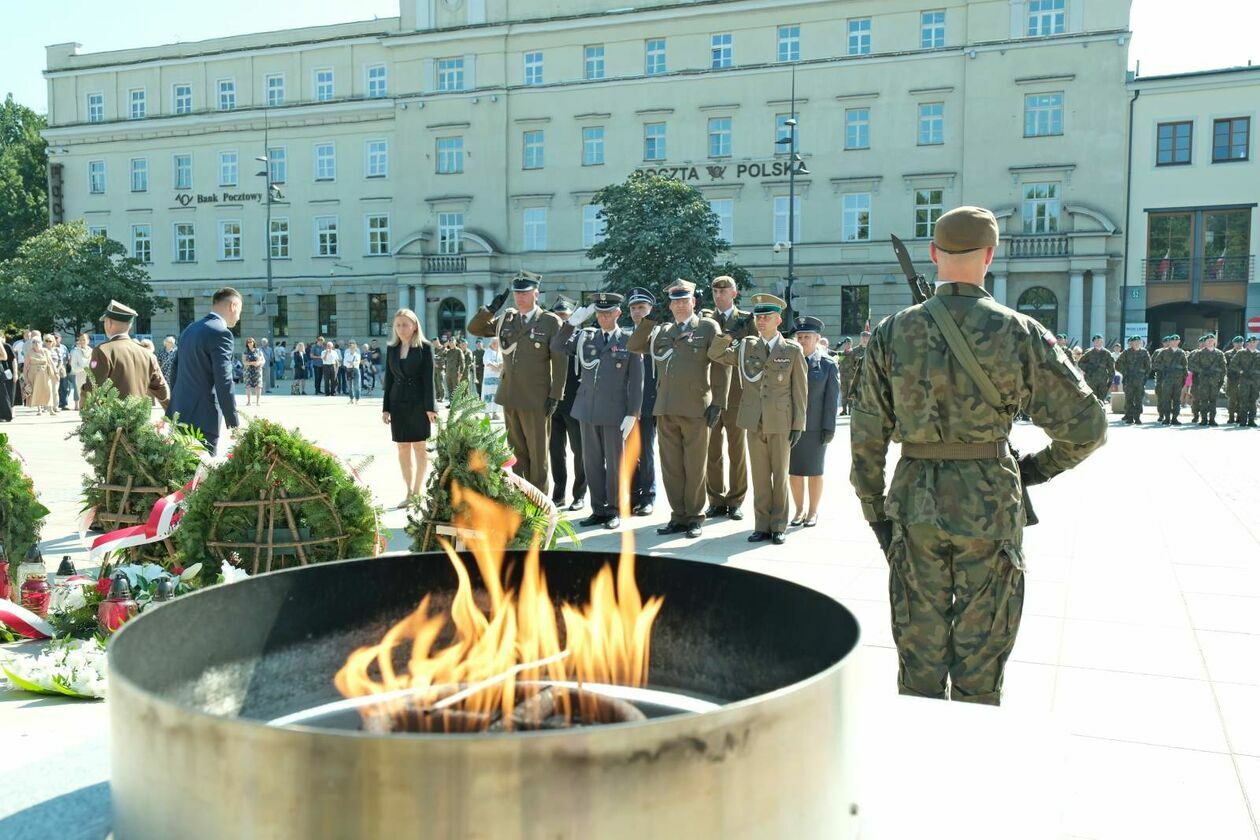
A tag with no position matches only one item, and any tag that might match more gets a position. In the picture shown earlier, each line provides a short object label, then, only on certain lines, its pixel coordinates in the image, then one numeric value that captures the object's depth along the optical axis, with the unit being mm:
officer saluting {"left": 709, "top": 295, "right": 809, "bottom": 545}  8438
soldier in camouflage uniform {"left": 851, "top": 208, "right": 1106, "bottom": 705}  3521
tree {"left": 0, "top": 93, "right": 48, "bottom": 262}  61688
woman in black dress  9844
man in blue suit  7762
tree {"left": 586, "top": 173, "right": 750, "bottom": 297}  40844
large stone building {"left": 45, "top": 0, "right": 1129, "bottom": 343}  41312
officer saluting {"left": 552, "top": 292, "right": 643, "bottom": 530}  9375
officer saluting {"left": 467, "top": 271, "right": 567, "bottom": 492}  9828
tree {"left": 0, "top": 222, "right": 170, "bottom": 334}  48062
